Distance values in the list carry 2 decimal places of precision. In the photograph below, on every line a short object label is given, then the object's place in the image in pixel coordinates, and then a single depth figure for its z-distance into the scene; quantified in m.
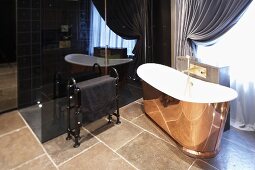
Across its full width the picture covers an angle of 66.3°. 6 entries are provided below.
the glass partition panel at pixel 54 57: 2.51
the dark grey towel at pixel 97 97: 2.33
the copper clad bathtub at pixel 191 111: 2.08
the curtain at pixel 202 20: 2.63
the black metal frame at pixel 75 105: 2.24
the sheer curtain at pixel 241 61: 2.61
